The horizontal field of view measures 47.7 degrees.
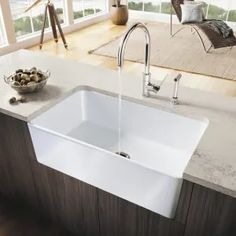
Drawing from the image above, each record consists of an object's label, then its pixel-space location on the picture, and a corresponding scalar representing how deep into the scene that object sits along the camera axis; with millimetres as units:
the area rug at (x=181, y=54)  3556
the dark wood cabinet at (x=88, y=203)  898
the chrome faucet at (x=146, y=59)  1033
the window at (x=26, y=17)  4141
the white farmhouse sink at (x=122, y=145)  968
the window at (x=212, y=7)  5227
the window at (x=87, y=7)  5227
